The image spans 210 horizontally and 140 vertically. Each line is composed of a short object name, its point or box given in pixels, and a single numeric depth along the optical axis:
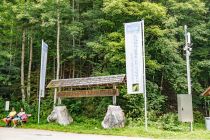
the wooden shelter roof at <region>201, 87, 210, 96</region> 17.84
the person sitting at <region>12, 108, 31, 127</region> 17.45
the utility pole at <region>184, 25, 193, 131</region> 14.88
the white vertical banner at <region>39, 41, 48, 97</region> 18.23
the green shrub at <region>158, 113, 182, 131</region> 15.83
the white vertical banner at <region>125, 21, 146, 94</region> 15.13
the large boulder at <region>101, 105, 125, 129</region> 15.66
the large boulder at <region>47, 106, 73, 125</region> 17.43
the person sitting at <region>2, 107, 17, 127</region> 17.71
